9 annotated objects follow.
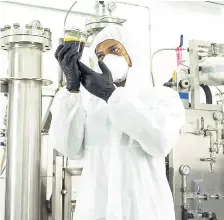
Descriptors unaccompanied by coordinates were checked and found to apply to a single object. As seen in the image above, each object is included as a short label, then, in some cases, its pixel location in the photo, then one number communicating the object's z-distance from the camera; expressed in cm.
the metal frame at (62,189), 175
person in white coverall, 119
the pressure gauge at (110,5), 203
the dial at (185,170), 214
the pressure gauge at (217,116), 226
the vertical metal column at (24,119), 171
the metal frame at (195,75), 226
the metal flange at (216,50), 240
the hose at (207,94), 246
